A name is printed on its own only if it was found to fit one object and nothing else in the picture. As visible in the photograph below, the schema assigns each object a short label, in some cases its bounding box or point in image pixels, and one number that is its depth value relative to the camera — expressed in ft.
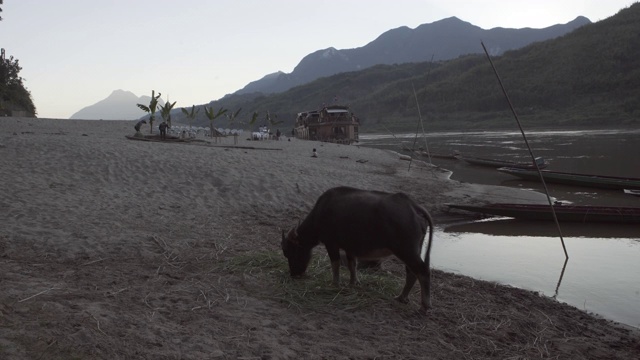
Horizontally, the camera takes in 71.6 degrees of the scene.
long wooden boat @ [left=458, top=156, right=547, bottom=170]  78.38
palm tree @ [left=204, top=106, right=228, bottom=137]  140.79
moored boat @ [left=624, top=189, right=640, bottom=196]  57.53
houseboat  187.52
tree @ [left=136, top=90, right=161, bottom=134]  133.30
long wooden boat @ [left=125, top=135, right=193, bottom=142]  90.31
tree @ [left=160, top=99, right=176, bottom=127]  138.31
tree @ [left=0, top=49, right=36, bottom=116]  159.12
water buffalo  18.19
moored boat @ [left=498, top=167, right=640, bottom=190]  62.01
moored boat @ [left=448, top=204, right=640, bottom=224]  43.06
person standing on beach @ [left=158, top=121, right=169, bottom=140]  97.04
